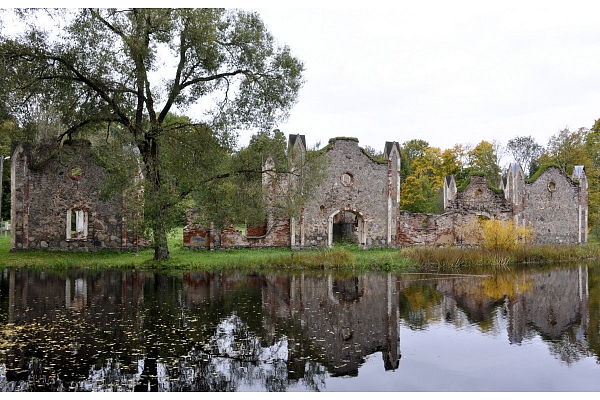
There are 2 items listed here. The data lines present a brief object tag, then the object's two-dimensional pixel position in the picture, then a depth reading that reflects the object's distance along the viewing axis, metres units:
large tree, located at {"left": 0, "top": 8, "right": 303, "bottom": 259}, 19.55
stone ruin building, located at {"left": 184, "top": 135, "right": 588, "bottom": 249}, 28.75
